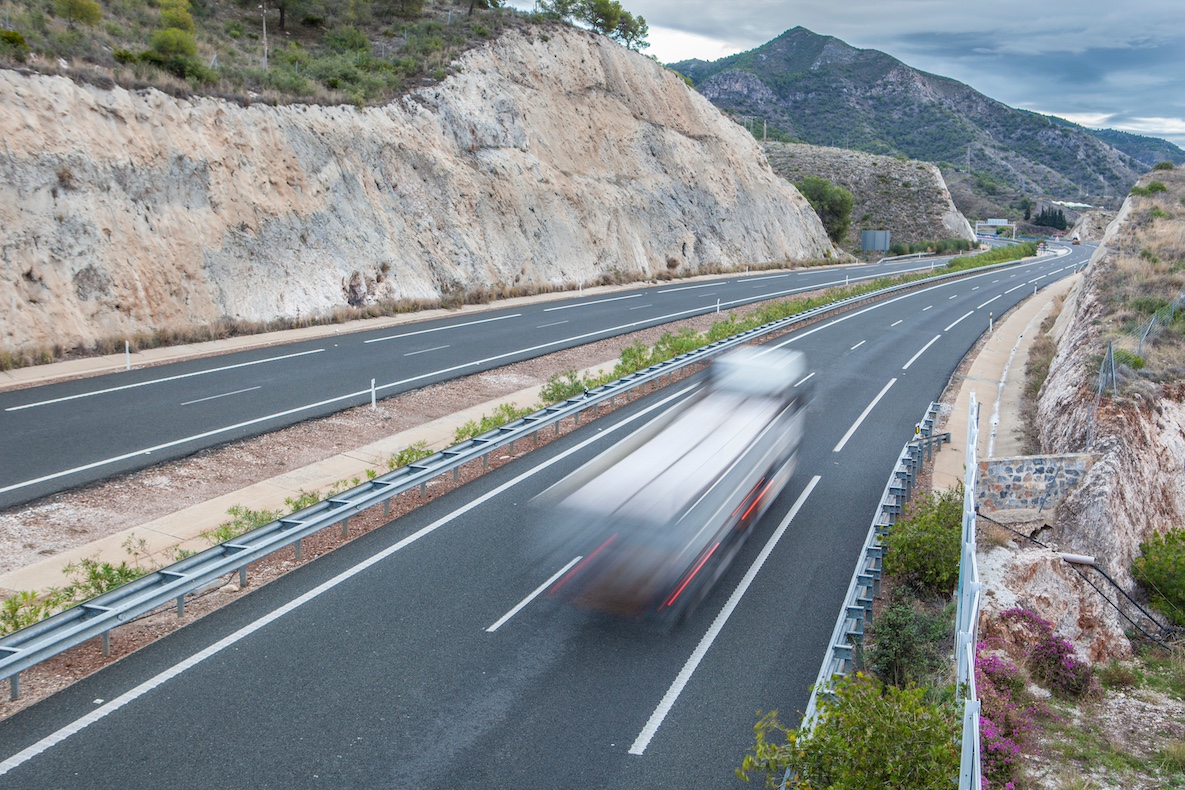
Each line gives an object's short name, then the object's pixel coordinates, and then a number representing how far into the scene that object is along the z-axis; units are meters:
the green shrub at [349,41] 44.34
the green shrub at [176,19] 35.19
